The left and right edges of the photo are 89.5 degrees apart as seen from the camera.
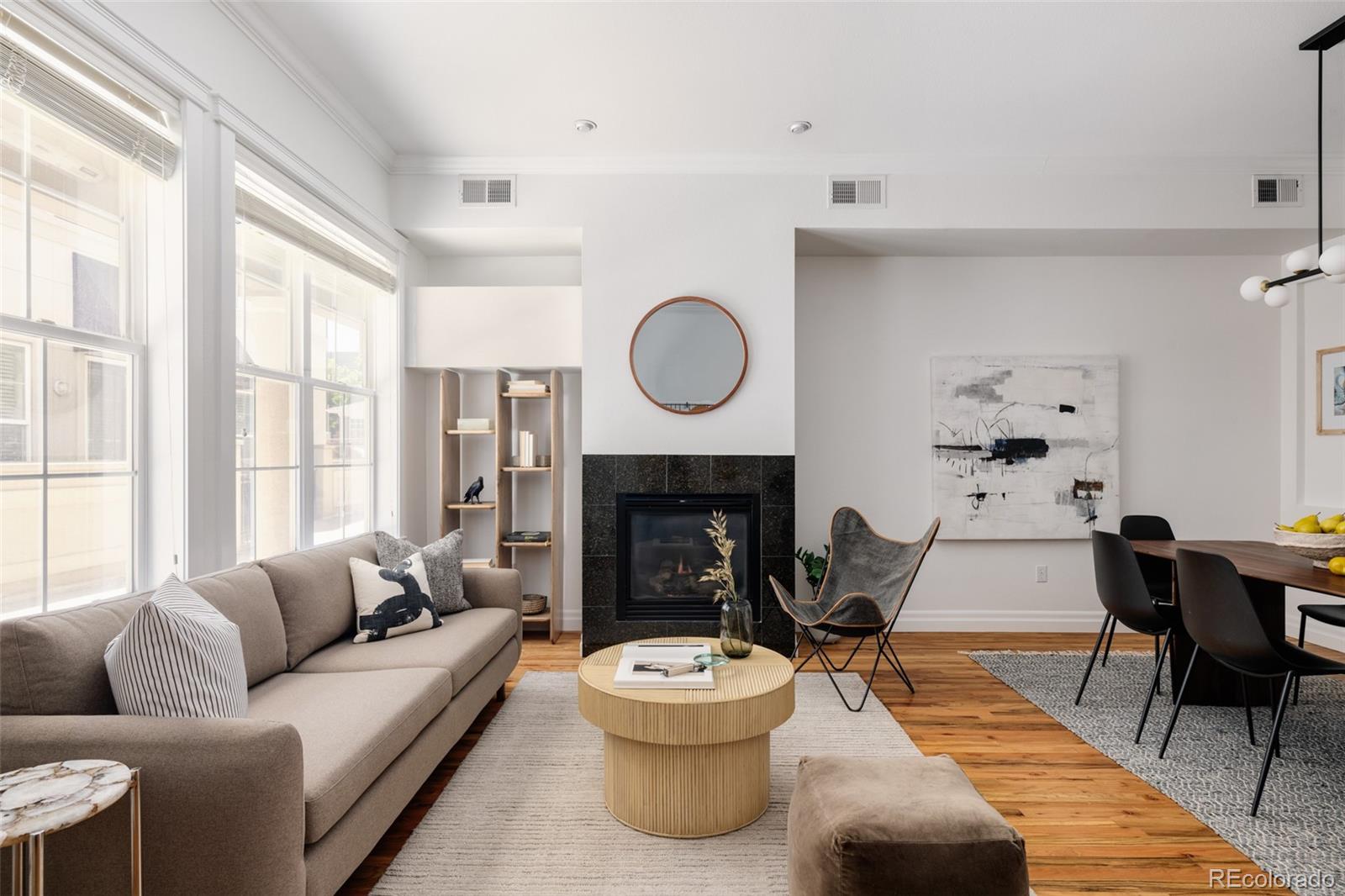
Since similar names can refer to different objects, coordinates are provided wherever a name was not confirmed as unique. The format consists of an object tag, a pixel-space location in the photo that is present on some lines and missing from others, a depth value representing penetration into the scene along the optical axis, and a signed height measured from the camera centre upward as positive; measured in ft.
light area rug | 6.06 -3.92
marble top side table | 3.45 -1.94
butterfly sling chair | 10.49 -2.41
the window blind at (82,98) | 5.97 +3.39
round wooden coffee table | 6.62 -3.12
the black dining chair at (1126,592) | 9.43 -2.09
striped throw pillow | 5.14 -1.74
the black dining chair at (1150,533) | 12.33 -1.59
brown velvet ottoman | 4.29 -2.61
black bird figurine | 14.05 -1.01
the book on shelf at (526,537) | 13.98 -1.92
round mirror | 12.98 +1.72
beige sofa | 4.49 -2.54
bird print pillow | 9.22 -2.20
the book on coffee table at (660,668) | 7.16 -2.52
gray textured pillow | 10.22 -1.82
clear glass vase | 8.22 -2.28
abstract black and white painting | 14.73 -0.01
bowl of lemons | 8.82 -1.24
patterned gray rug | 6.57 -3.90
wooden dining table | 9.52 -2.57
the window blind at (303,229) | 9.21 +3.38
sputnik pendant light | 8.94 +2.51
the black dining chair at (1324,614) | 9.50 -2.45
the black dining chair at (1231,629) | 7.48 -2.13
